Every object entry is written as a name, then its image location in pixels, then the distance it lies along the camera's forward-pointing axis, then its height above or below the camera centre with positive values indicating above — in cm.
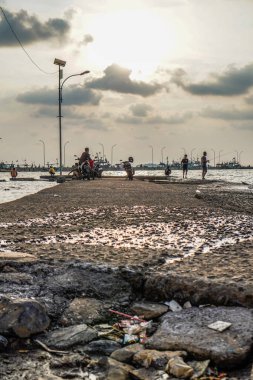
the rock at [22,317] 263 -87
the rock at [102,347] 250 -98
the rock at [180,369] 215 -95
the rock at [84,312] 286 -92
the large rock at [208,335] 230 -90
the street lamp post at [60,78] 3406 +662
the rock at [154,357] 229 -95
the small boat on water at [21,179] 4150 -107
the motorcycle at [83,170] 2933 -19
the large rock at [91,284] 327 -85
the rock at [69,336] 257 -96
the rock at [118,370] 218 -97
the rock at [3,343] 252 -95
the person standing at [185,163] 3487 +26
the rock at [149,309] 294 -92
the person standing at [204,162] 3019 +25
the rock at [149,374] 216 -97
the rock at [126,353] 238 -96
